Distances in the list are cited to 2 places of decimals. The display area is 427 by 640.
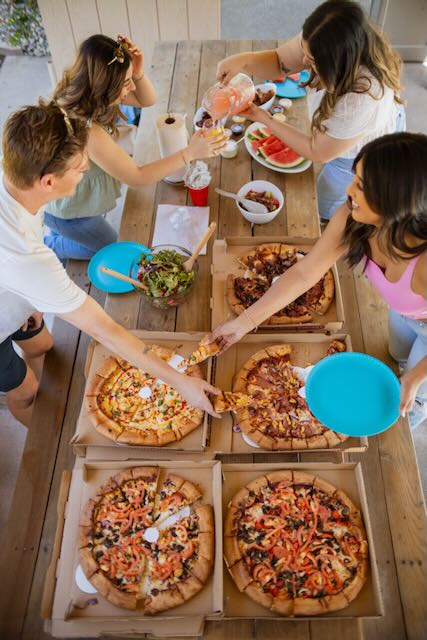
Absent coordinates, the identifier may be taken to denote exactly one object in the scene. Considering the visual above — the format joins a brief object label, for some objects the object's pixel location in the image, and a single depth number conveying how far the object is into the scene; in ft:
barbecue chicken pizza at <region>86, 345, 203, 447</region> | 5.50
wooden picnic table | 6.27
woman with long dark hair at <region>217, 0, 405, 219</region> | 6.36
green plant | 14.26
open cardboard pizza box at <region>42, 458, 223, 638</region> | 4.55
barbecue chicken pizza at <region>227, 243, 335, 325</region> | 6.31
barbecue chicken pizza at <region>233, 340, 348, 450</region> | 5.44
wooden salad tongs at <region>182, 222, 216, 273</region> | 6.31
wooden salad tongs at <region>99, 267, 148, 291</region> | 5.94
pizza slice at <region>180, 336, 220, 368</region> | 5.88
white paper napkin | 7.39
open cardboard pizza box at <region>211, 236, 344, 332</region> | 6.26
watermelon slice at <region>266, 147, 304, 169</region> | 8.10
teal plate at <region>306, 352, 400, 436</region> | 5.24
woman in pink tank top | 4.78
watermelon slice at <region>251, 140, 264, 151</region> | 8.39
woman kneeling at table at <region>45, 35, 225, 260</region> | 6.59
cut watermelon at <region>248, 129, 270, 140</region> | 8.51
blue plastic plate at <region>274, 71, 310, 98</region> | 9.45
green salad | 6.28
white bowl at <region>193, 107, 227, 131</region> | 8.56
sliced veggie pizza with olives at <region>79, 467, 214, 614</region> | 4.73
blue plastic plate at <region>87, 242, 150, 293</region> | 6.84
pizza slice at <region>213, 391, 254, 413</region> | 5.53
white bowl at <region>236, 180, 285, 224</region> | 7.27
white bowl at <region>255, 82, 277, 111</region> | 8.87
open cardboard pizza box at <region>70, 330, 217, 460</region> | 5.48
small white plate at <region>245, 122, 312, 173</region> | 8.04
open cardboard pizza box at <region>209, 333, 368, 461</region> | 5.66
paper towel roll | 7.55
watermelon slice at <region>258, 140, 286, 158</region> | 8.27
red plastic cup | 7.52
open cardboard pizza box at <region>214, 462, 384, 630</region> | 4.64
